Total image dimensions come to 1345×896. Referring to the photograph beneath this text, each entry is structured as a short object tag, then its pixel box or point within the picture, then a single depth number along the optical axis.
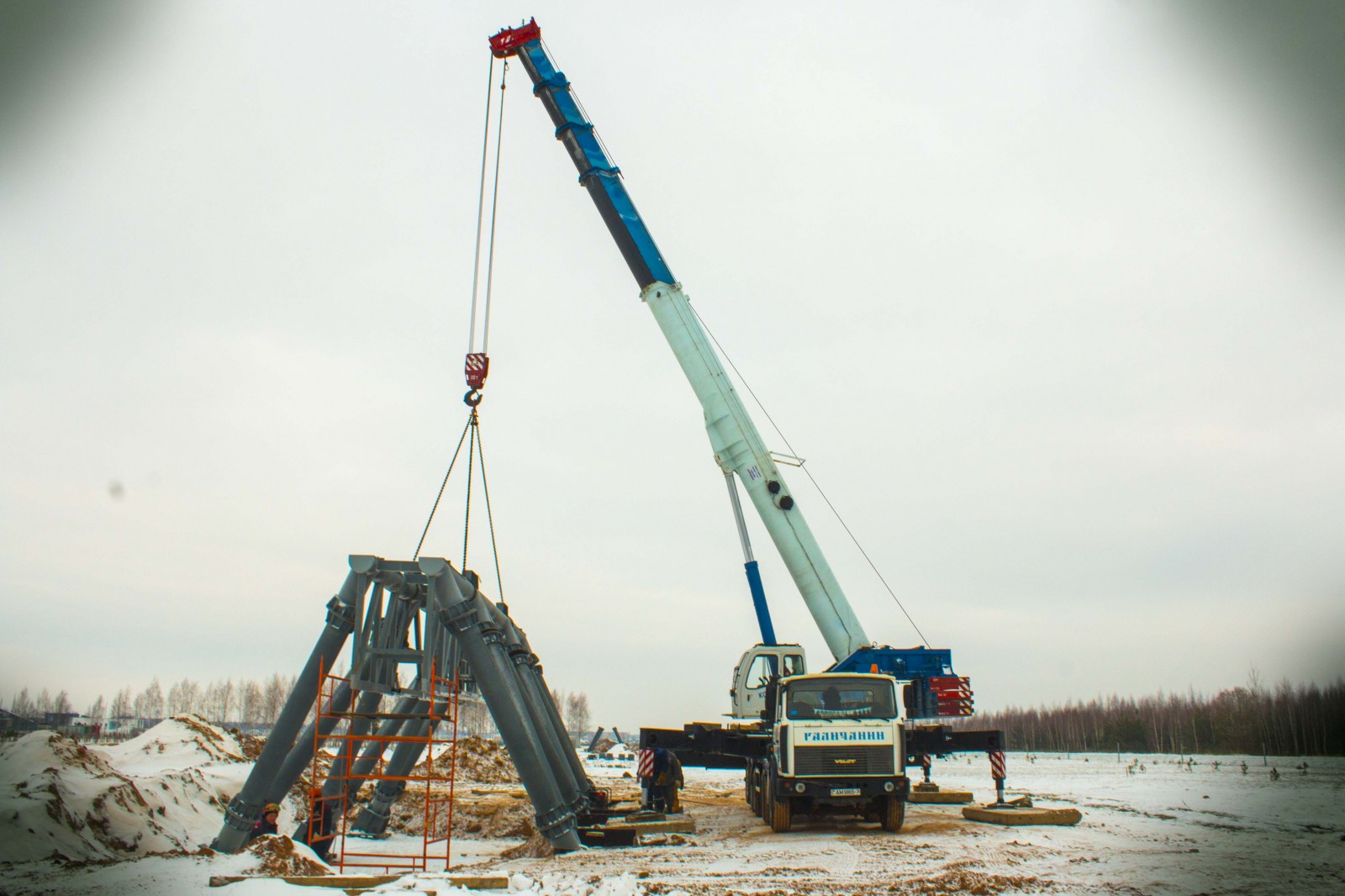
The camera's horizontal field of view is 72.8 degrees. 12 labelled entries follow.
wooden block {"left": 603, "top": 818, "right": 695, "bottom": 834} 13.47
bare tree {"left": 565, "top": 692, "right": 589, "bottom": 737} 106.62
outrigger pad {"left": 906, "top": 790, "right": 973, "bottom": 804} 18.31
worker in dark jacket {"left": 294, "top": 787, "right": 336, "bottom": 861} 11.96
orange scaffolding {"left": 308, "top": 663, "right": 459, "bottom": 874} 11.01
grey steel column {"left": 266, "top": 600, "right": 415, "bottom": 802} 11.72
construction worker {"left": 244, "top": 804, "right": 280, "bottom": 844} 11.44
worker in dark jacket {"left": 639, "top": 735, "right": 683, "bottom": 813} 16.69
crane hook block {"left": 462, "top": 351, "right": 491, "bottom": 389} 14.62
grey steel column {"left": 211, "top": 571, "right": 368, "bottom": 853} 11.39
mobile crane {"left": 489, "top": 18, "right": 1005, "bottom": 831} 13.12
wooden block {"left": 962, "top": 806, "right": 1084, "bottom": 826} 14.01
